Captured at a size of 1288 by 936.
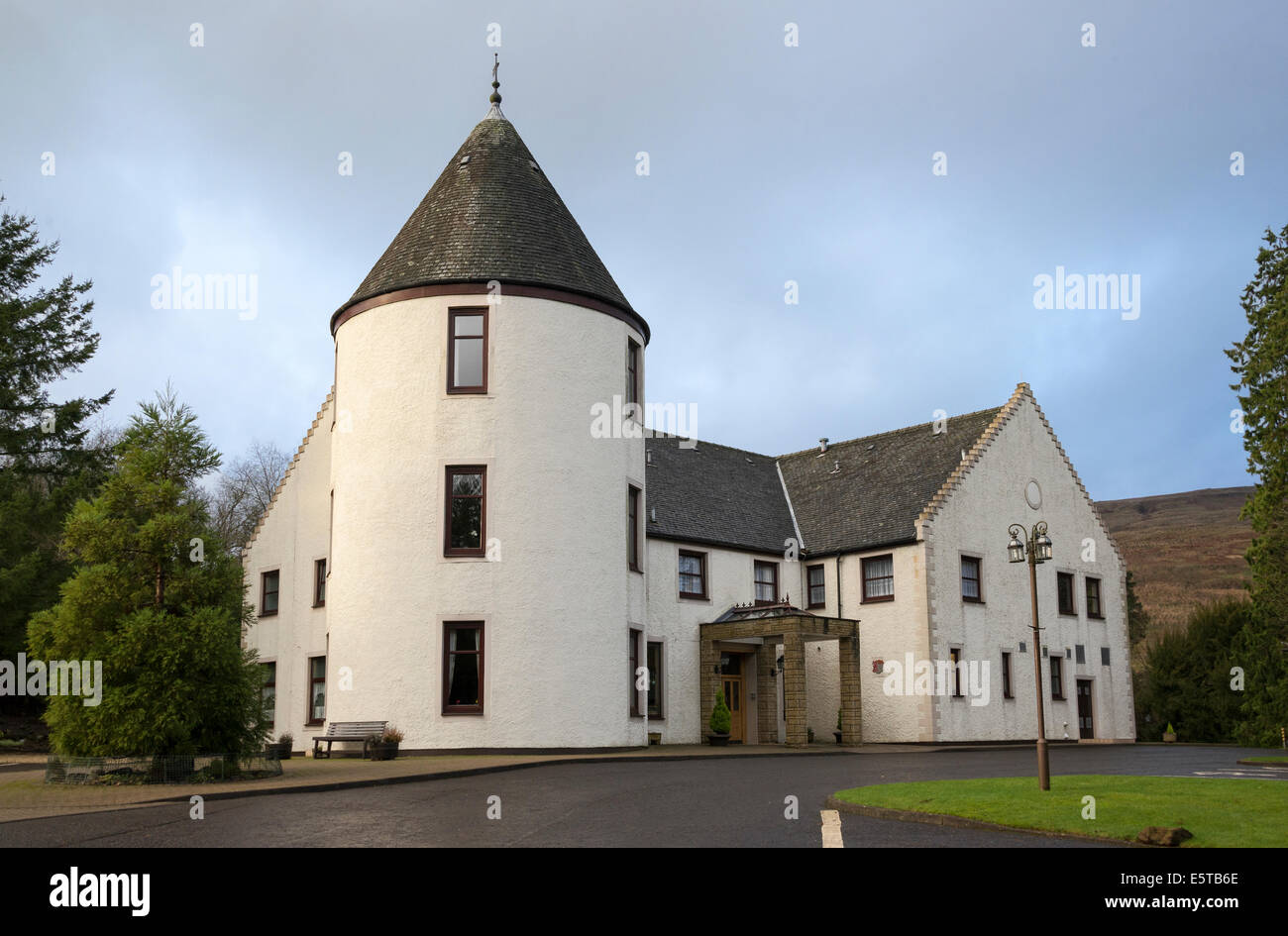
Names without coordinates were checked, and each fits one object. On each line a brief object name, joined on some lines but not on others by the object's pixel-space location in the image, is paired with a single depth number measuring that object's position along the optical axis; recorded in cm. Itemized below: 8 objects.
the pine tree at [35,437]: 3428
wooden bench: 2426
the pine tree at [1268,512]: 2619
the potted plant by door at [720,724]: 3033
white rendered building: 2498
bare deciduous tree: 5478
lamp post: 1409
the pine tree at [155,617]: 1698
